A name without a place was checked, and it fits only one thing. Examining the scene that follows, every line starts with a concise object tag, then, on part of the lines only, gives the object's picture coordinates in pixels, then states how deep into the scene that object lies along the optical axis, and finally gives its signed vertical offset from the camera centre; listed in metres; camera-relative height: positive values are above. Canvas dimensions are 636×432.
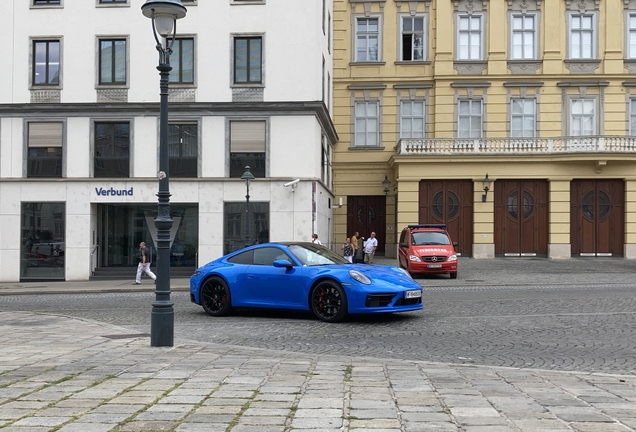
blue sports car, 13.12 -1.12
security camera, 29.25 +1.50
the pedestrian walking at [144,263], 27.03 -1.52
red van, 27.31 -1.06
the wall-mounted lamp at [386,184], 40.69 +2.08
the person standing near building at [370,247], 33.41 -1.07
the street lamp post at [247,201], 26.98 +0.75
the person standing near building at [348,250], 32.41 -1.17
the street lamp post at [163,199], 10.27 +0.32
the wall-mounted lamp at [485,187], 37.34 +1.79
